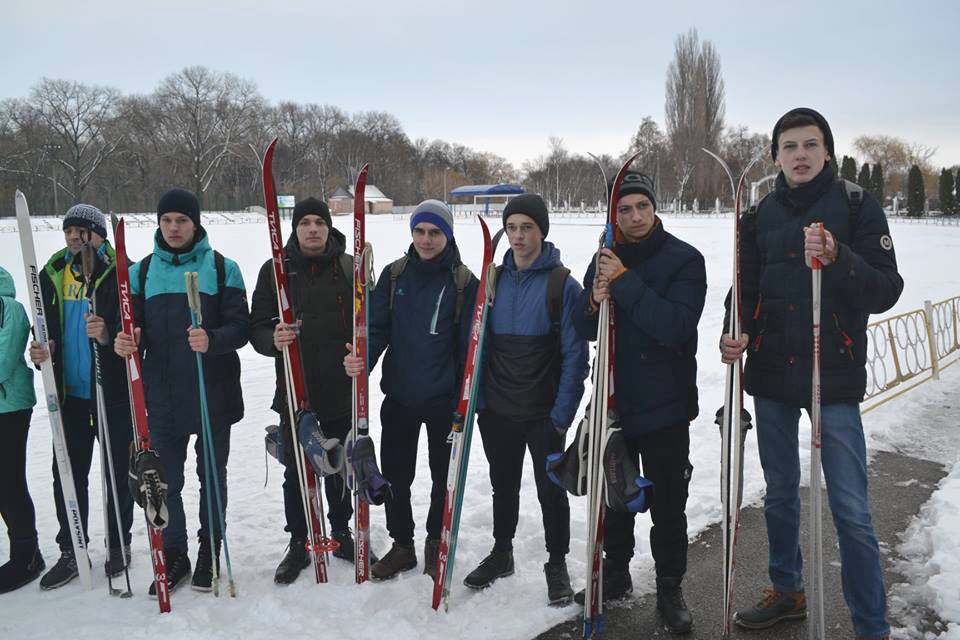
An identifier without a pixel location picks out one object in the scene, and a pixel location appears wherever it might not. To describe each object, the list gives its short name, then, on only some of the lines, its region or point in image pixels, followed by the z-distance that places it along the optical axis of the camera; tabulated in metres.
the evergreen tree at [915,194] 45.94
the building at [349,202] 60.54
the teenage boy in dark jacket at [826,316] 2.59
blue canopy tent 57.56
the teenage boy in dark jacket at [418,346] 3.36
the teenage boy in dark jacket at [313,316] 3.44
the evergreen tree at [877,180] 46.07
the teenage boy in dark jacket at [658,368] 2.88
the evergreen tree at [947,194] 47.97
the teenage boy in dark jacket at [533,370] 3.17
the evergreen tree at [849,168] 41.12
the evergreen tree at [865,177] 44.94
